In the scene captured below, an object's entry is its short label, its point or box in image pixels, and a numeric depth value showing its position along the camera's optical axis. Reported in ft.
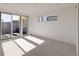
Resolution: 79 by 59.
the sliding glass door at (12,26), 12.72
